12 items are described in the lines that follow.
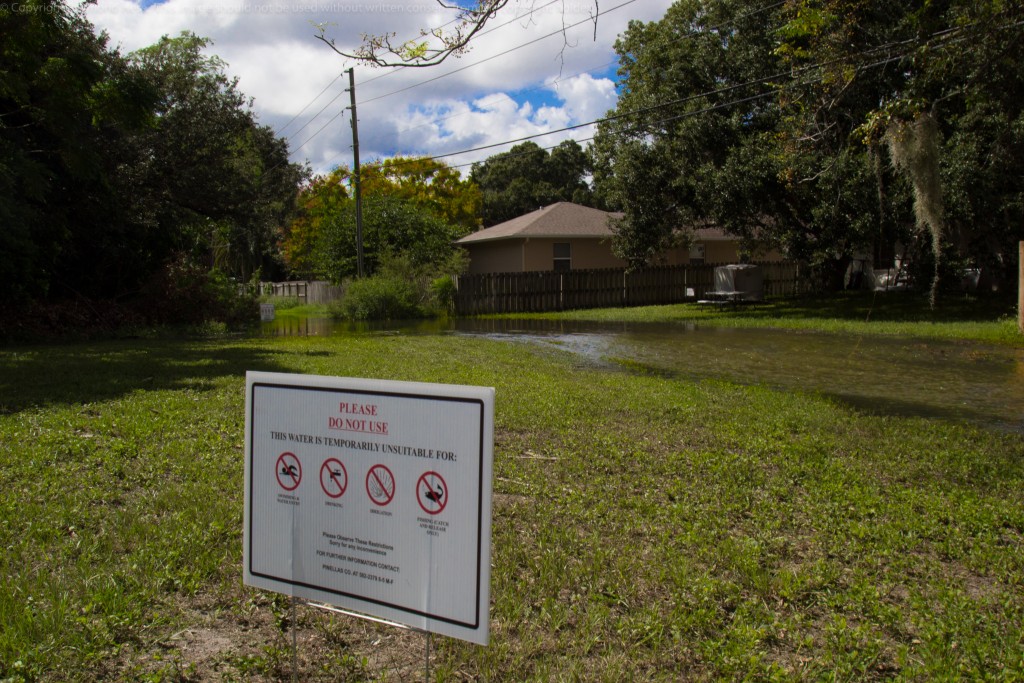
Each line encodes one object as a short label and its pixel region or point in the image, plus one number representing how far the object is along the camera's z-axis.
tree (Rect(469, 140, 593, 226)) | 65.69
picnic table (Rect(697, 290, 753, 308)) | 27.25
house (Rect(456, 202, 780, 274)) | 34.44
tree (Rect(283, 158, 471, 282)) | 33.00
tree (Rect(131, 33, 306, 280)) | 19.94
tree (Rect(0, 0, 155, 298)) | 11.59
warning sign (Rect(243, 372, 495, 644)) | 2.31
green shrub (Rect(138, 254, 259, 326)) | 20.69
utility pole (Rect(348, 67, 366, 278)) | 28.01
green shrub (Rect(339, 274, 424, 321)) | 28.19
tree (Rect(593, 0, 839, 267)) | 22.89
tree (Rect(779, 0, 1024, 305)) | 9.20
